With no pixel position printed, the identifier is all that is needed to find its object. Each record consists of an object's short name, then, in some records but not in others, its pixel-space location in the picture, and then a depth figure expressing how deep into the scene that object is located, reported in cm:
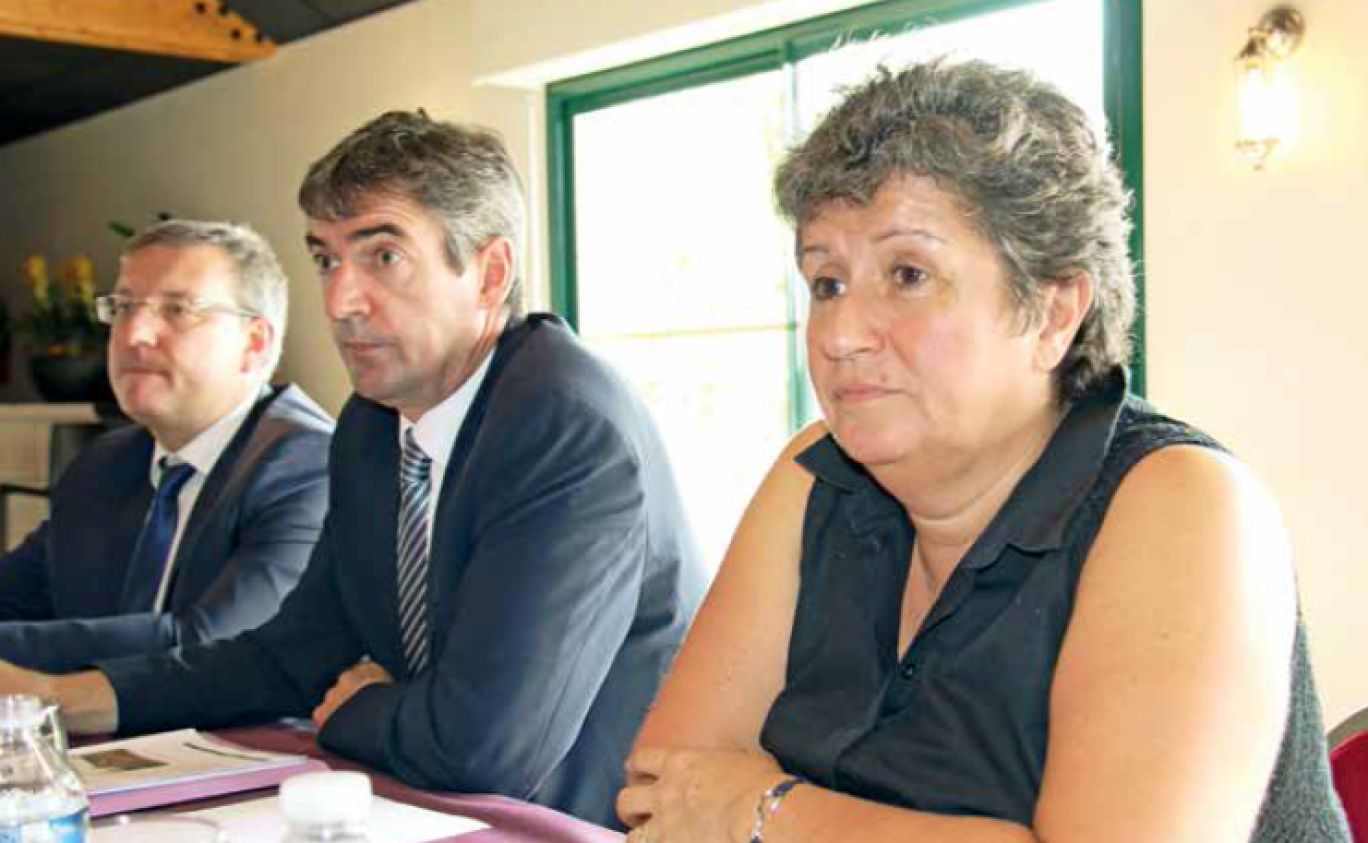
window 441
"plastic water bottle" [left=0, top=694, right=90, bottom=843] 106
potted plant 664
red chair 141
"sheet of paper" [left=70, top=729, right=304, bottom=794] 149
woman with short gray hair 108
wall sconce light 291
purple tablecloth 133
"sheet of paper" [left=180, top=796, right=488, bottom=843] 130
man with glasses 237
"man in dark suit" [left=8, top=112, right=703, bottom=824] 165
